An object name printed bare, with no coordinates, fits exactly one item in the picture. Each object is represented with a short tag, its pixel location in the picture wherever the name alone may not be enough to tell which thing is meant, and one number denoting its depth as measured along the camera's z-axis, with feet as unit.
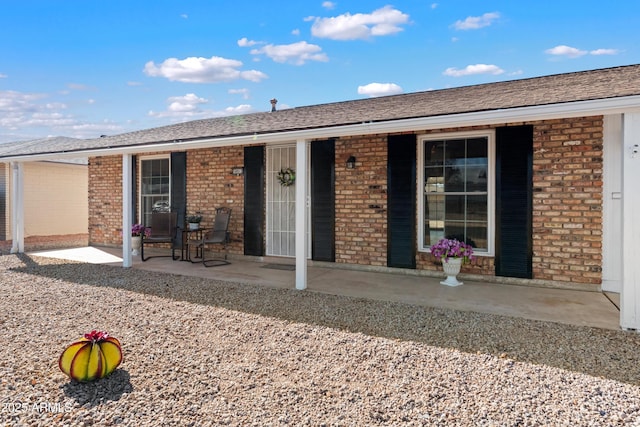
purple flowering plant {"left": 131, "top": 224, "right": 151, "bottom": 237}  27.28
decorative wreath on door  23.88
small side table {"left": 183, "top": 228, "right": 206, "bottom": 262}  24.56
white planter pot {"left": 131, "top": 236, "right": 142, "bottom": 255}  27.63
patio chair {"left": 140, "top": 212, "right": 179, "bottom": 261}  25.09
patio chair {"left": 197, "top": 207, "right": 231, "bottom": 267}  23.68
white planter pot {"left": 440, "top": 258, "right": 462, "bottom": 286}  17.90
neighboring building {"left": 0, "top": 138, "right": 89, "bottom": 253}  36.04
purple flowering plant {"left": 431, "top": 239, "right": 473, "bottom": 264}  17.84
